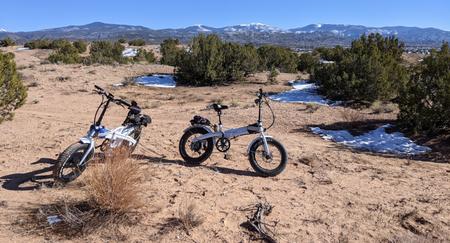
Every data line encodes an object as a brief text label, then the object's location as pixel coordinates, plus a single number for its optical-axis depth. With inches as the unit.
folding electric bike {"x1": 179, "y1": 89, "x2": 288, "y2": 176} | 238.8
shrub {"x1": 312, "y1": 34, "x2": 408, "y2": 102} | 526.9
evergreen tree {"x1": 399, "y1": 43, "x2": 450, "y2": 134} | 364.2
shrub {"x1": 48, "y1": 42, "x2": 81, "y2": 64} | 946.7
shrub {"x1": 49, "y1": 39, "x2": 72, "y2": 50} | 1318.9
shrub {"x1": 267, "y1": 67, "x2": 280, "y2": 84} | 732.7
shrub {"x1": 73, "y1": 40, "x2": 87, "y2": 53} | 1321.5
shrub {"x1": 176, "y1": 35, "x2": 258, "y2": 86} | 701.9
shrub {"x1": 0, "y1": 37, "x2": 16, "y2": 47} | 1540.4
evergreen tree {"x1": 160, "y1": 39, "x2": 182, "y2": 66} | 1023.6
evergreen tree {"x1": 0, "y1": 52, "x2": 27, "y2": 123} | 335.0
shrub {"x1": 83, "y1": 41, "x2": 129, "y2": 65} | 936.9
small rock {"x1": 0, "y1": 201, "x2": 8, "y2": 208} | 189.9
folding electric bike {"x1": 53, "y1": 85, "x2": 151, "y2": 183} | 206.4
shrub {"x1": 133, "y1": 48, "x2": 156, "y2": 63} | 1126.0
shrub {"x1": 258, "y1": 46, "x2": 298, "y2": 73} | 942.0
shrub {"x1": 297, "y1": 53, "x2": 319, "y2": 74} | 1010.1
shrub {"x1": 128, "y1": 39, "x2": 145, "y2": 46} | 1699.3
